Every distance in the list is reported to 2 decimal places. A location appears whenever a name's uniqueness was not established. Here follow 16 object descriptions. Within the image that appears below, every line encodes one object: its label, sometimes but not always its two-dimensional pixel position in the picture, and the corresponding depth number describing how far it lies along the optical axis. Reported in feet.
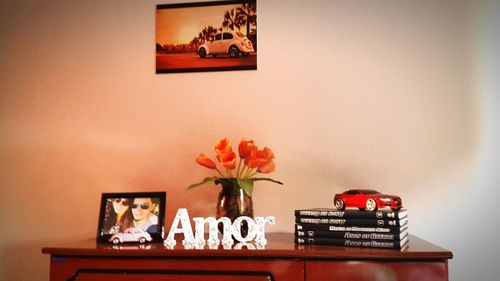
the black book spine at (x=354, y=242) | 4.16
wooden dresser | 3.96
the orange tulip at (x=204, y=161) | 5.19
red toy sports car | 4.48
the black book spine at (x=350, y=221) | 4.19
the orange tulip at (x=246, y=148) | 5.10
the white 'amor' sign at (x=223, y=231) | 4.68
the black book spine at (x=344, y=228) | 4.17
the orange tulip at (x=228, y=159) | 4.92
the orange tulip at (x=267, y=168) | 5.12
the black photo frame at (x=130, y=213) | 5.00
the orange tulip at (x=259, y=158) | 5.03
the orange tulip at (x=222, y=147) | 4.96
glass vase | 4.95
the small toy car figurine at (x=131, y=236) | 4.79
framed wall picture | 6.07
